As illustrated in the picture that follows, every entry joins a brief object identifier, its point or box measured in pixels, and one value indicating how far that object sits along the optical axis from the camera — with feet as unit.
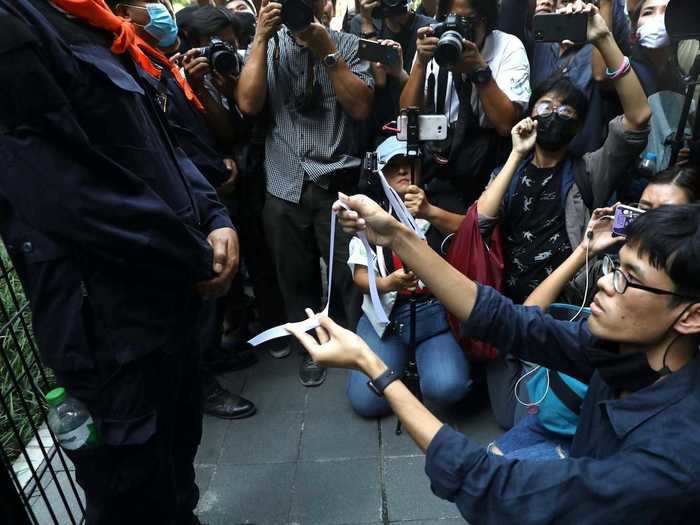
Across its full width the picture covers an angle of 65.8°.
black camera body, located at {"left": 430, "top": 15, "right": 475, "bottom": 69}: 8.20
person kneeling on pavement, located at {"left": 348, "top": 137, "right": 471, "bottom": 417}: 8.59
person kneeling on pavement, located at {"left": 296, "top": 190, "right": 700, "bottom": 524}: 3.45
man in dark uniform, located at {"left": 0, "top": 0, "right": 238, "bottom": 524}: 3.76
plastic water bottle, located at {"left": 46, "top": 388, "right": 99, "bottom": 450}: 4.49
